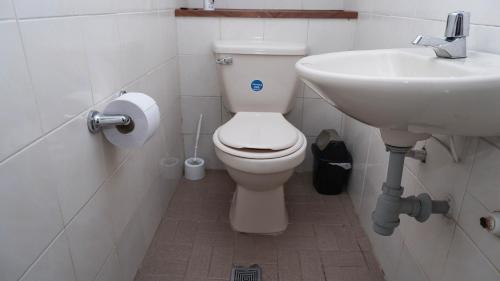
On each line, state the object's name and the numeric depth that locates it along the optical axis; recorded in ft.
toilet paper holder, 2.81
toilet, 4.00
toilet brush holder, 6.18
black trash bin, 5.49
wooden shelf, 5.39
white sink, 1.62
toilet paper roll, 2.85
